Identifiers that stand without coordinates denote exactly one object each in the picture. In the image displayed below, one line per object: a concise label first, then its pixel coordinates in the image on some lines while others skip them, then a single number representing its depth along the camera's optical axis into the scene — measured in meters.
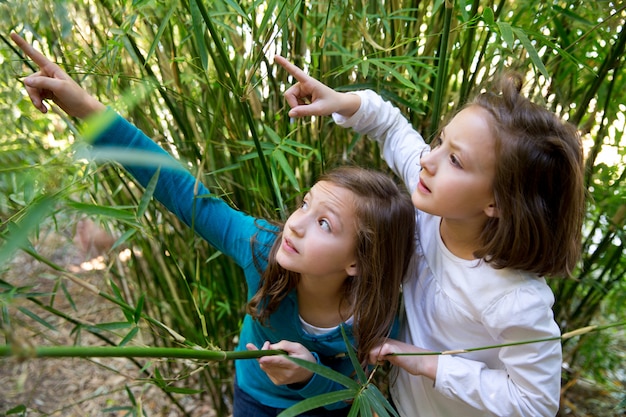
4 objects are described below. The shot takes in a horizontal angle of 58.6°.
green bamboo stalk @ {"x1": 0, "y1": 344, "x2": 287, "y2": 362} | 0.41
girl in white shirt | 0.79
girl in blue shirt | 0.86
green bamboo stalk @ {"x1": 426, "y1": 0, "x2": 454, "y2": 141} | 0.84
